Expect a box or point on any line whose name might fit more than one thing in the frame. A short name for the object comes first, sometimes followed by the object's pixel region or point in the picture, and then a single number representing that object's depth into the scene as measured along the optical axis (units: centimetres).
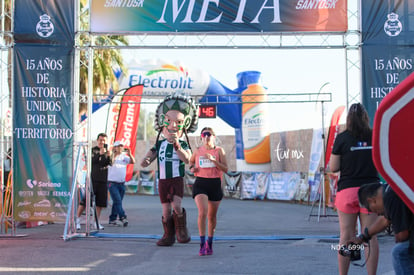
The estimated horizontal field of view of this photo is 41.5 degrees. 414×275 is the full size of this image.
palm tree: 1967
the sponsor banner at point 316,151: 1622
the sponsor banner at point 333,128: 1408
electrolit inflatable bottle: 2561
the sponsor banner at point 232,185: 2428
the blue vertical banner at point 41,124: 904
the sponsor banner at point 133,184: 2850
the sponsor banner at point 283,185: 2123
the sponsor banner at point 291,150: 2348
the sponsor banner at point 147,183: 2797
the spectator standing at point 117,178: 1155
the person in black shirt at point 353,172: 488
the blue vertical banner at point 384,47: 895
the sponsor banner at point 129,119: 1669
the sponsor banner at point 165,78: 2542
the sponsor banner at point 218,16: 912
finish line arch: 915
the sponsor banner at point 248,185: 2356
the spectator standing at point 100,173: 1122
